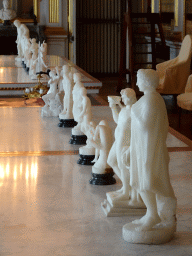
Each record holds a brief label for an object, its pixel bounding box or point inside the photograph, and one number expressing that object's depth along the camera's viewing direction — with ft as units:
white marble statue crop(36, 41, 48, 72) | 25.55
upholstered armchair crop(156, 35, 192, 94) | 32.89
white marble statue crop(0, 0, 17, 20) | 45.93
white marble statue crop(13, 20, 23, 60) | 33.14
